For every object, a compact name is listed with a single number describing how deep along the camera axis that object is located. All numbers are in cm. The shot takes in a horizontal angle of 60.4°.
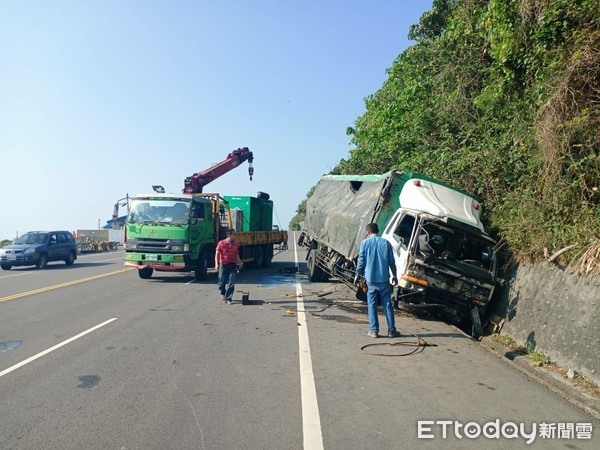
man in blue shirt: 862
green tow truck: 1608
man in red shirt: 1236
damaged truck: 955
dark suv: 2288
